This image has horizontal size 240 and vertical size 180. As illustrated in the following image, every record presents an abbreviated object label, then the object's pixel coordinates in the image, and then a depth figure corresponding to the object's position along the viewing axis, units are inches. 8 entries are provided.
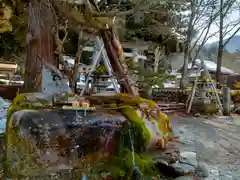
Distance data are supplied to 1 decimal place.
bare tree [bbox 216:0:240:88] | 522.4
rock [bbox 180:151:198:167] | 152.3
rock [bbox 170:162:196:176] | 138.5
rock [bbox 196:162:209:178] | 140.4
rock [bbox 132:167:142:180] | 137.3
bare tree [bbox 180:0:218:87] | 500.5
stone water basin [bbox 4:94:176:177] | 128.1
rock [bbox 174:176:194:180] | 133.0
